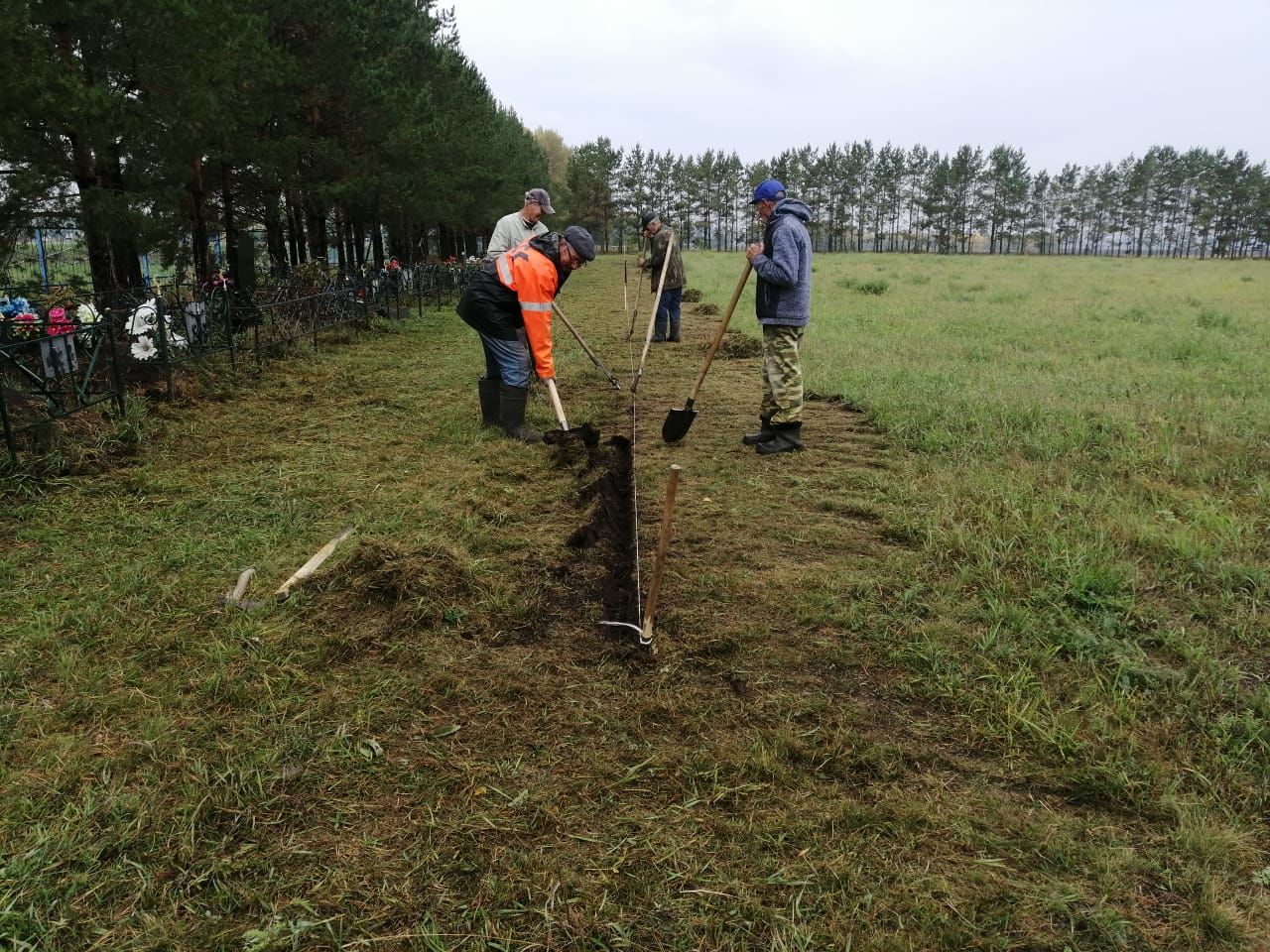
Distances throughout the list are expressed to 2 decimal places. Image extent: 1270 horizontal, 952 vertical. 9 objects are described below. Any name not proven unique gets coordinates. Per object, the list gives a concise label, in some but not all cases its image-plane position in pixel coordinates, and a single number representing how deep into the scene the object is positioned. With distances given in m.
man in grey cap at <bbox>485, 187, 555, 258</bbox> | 7.85
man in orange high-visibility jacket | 5.46
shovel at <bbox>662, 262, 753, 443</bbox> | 5.70
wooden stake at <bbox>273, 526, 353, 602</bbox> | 3.34
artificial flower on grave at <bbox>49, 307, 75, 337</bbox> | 5.89
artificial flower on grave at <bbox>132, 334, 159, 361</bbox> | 6.89
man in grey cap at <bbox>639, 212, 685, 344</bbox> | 10.47
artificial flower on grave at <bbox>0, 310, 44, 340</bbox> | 5.84
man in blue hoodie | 5.36
